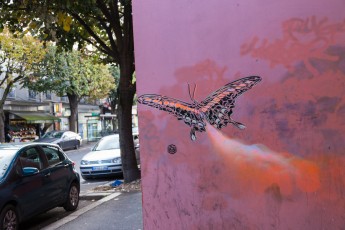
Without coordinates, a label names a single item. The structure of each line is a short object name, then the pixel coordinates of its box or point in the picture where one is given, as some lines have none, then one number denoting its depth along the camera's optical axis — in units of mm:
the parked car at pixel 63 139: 27578
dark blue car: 6574
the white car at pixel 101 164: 13383
